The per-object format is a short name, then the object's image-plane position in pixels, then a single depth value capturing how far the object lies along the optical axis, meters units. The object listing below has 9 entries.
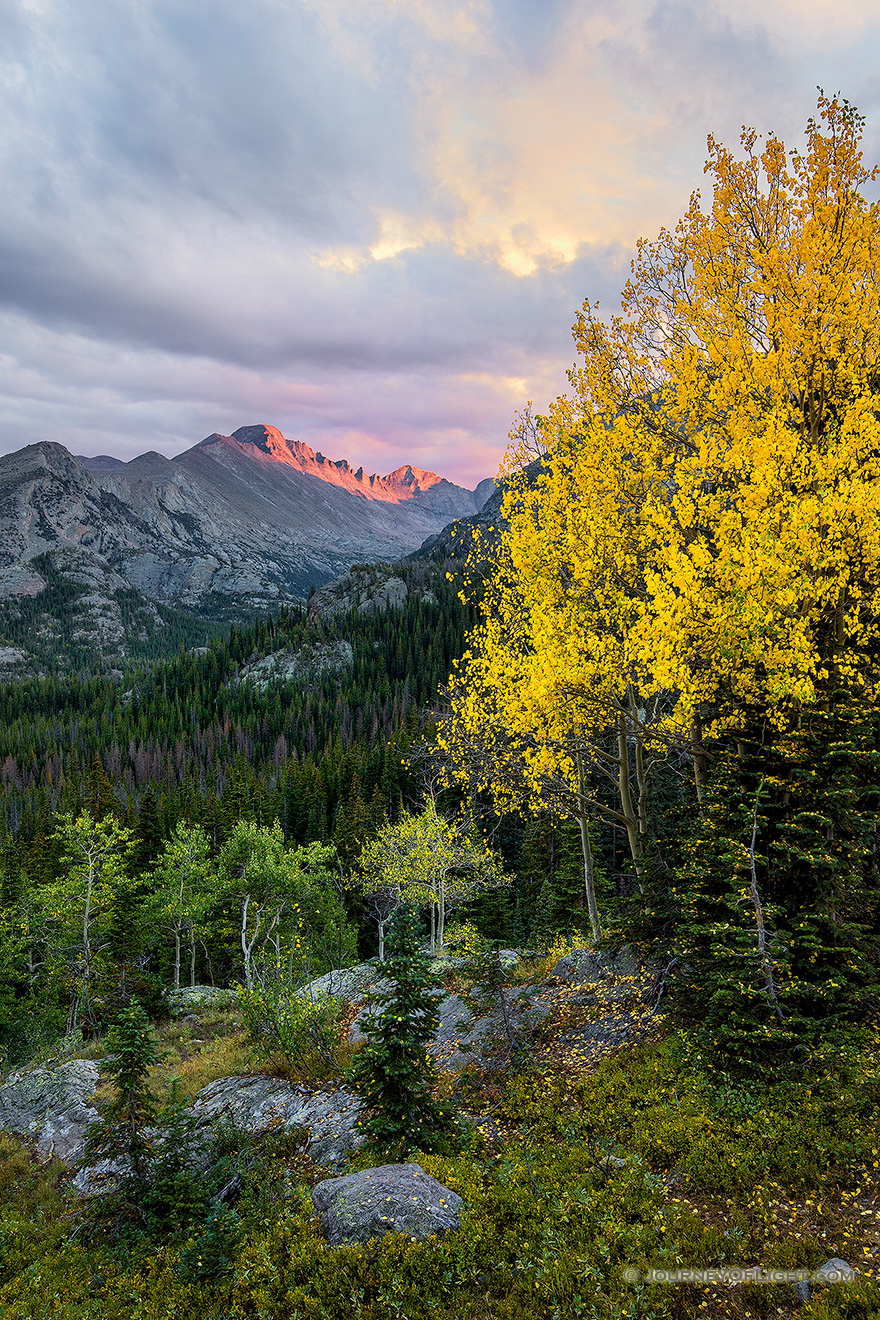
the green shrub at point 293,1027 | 13.54
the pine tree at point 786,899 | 8.43
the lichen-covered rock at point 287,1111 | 10.62
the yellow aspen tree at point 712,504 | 9.08
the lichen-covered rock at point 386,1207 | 7.00
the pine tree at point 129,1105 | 9.90
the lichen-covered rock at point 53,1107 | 16.34
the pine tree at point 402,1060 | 8.45
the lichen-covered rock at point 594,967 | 12.99
